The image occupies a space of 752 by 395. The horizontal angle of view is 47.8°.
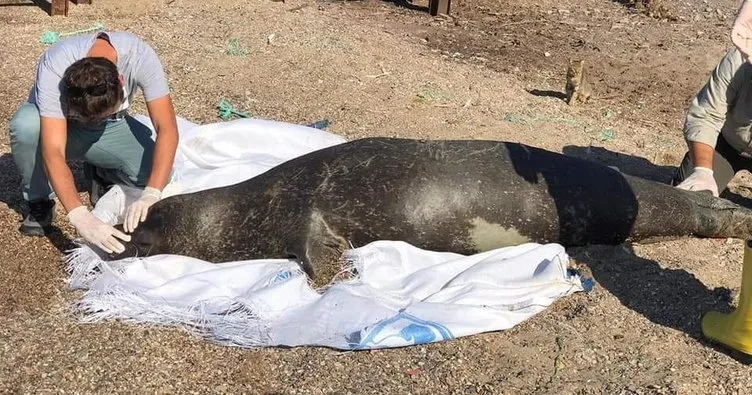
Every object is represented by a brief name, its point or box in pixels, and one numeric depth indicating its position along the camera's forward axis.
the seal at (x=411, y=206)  4.50
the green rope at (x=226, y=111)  6.68
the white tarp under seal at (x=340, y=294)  3.91
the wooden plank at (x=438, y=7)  10.20
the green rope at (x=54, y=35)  8.09
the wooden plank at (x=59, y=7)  8.88
